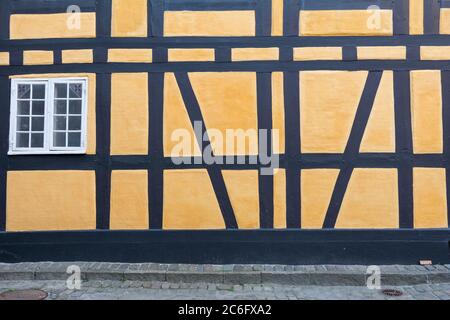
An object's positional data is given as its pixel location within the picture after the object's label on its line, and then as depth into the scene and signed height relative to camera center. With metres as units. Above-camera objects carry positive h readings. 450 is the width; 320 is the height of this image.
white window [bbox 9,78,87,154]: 6.61 +0.97
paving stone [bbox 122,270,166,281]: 6.13 -1.36
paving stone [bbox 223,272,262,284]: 6.10 -1.38
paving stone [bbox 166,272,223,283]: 6.12 -1.38
